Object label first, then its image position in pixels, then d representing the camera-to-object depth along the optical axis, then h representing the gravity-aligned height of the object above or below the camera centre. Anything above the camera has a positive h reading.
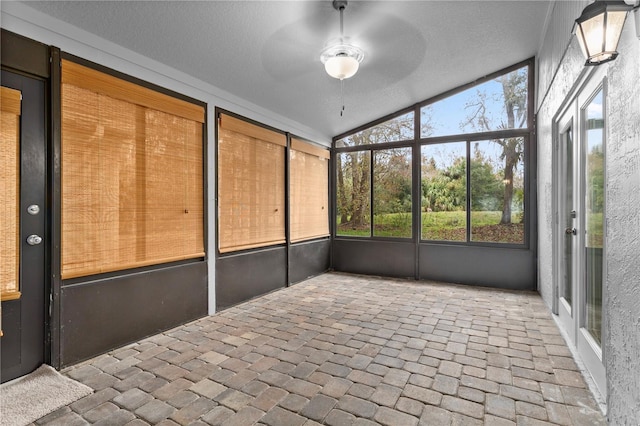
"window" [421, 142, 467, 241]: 5.38 +0.34
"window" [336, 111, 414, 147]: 5.76 +1.44
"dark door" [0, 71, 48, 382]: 2.33 -0.12
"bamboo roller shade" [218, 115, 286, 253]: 4.05 +0.36
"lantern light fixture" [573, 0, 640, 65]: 1.53 +0.89
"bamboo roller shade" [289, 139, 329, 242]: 5.39 +0.37
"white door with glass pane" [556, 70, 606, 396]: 2.30 -0.08
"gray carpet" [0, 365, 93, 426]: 1.98 -1.20
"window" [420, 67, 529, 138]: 4.99 +1.64
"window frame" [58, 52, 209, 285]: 2.55 +0.46
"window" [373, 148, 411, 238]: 5.79 +0.35
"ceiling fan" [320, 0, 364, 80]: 3.11 +1.53
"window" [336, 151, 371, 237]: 6.20 +0.36
